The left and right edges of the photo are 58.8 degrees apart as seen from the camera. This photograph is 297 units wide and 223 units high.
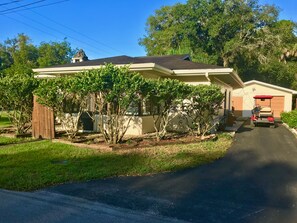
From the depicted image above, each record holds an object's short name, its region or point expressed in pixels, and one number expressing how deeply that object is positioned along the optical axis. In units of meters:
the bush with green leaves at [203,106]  9.37
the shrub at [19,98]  9.90
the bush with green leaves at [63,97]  8.61
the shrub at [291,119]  14.82
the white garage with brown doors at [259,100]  24.92
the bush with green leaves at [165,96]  8.56
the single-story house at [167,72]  10.66
